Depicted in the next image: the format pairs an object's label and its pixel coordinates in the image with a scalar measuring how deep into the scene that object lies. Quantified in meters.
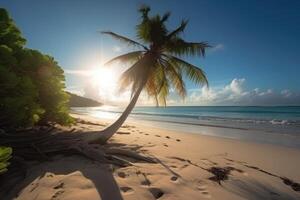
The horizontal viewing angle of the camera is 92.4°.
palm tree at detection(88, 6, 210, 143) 6.18
